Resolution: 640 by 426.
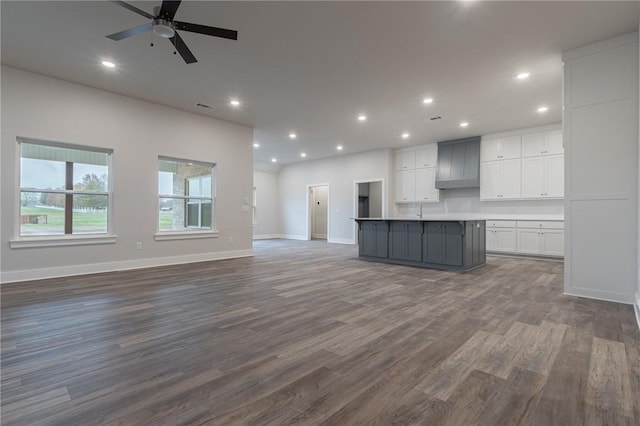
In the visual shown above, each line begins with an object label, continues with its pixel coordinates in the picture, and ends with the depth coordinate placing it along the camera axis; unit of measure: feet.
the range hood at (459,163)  25.89
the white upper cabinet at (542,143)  22.48
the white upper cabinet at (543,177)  22.36
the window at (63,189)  15.21
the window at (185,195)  19.85
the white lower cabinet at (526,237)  21.67
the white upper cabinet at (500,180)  24.23
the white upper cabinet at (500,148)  24.17
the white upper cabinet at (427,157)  28.66
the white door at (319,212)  42.14
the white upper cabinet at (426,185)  28.55
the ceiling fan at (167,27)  8.73
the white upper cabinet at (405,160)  30.01
